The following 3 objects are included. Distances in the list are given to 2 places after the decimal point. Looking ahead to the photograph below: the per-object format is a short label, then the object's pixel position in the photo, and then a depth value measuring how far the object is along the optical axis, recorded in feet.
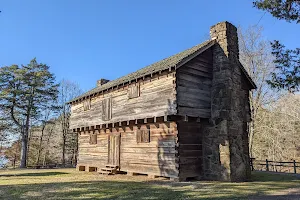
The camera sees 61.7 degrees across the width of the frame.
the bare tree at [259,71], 88.33
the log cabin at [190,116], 46.88
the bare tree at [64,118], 117.35
